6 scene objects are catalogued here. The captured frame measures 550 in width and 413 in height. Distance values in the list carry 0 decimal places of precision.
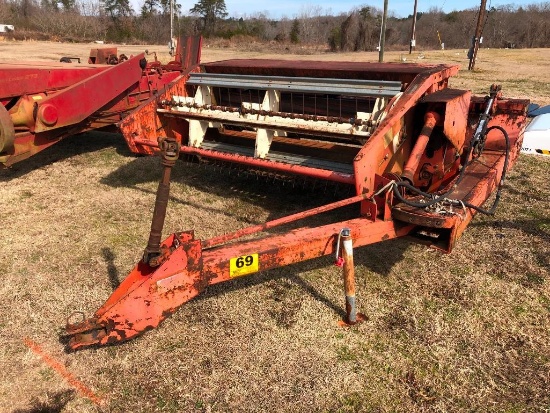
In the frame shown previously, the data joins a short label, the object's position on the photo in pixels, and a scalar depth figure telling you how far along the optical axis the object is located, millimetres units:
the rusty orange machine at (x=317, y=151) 2285
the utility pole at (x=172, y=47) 15391
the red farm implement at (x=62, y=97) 4715
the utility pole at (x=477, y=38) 14633
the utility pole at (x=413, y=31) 25766
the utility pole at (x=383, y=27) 14810
